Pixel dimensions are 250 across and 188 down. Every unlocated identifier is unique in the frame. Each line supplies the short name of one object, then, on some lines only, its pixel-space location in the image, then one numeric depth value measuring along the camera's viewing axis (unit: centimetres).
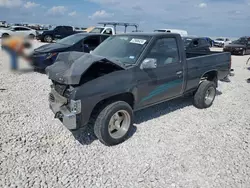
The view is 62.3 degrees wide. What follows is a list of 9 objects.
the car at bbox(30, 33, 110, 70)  771
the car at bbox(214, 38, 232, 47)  3108
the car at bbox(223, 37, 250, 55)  2033
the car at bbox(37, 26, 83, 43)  2173
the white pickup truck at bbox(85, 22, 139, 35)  1660
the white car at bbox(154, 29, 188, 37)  2432
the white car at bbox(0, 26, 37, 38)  2141
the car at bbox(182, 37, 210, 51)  1095
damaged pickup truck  312
